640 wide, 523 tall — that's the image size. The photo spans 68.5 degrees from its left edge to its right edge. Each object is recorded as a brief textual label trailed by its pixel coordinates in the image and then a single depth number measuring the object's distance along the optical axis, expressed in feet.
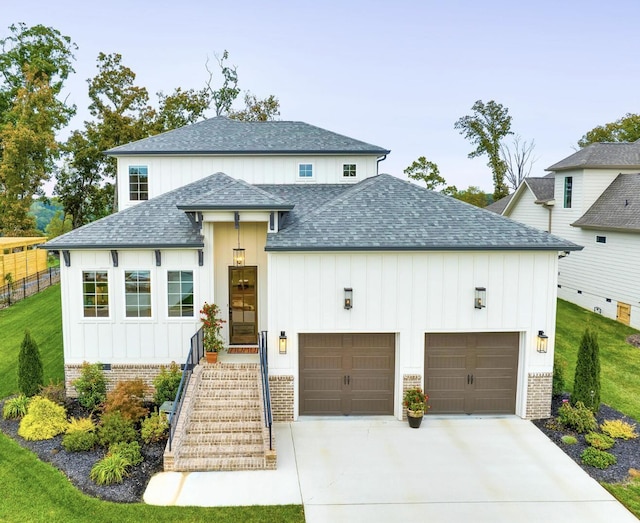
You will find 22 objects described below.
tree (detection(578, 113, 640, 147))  135.33
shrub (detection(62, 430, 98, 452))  32.12
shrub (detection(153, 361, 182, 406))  37.83
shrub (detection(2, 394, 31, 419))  37.65
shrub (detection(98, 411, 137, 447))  32.78
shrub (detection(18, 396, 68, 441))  34.30
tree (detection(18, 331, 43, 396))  39.75
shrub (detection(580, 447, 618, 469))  31.14
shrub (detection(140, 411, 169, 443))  33.50
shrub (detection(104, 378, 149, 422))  35.14
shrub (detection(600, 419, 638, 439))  35.14
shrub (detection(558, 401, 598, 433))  36.19
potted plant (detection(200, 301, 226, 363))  39.27
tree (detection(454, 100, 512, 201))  159.74
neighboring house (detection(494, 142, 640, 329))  66.08
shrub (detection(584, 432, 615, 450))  33.32
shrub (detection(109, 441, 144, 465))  30.32
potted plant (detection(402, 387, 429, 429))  36.45
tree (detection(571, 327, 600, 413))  38.29
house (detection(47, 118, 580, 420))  37.50
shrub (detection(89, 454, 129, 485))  28.25
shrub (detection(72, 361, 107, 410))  38.83
